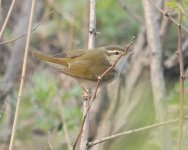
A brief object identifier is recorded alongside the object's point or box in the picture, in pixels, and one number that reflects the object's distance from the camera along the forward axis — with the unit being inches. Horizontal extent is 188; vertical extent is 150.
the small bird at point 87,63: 319.4
